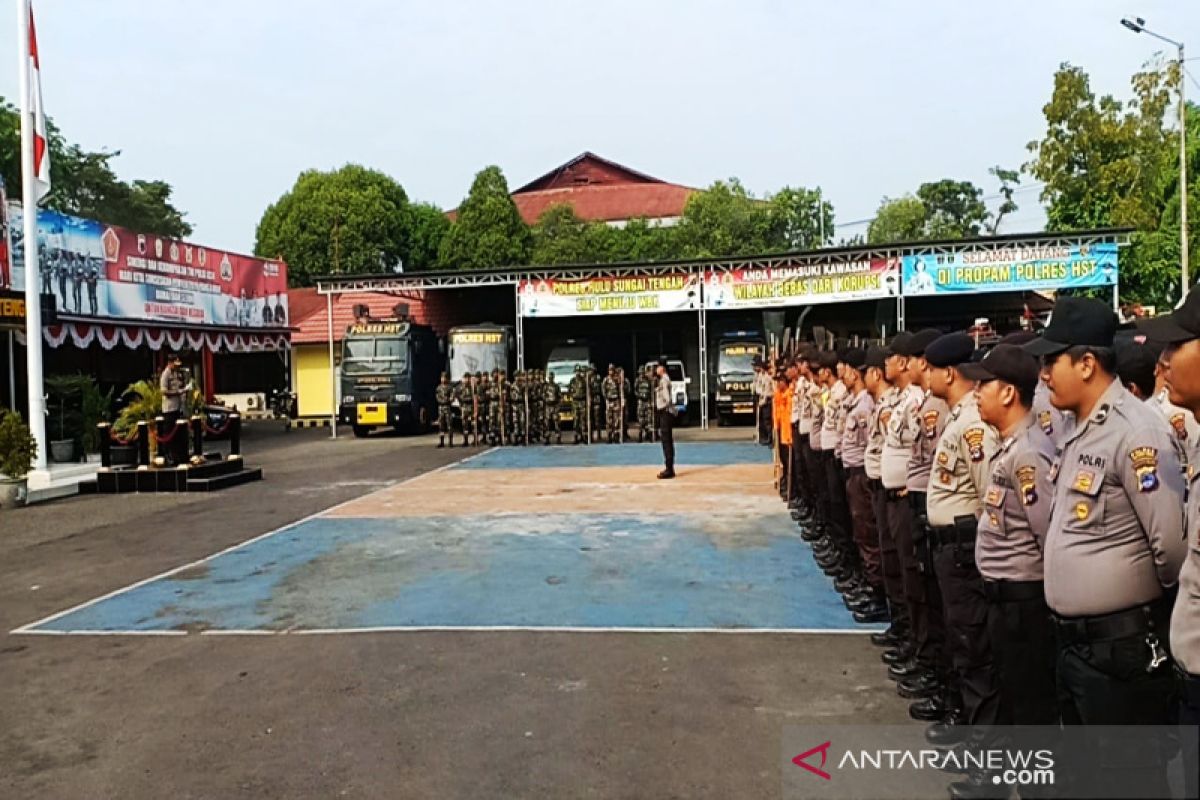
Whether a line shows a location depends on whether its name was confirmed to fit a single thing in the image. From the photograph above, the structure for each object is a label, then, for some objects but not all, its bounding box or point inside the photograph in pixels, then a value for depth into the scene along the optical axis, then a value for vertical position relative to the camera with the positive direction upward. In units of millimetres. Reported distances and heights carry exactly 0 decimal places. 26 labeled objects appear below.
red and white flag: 14852 +4043
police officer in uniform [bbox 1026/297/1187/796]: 2719 -533
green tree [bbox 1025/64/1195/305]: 24266 +5162
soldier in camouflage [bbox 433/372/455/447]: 21641 -302
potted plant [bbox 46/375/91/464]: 18609 -220
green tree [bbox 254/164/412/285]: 42875 +6969
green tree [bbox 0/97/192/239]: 38125 +8130
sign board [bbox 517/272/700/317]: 24578 +2144
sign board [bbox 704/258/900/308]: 23266 +2203
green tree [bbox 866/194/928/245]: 44938 +6900
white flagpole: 14719 +1864
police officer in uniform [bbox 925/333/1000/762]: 3906 -688
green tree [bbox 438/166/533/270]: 41969 +6492
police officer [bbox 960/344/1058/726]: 3404 -678
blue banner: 21906 +2252
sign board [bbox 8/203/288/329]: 18719 +2543
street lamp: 22016 +4114
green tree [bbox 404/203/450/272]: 45500 +6774
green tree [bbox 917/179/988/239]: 46812 +7992
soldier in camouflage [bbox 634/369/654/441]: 21547 -486
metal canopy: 22203 +2761
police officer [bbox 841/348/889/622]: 6395 -843
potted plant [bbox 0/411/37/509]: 13555 -799
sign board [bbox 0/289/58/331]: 16000 +1422
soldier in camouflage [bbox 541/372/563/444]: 22000 -475
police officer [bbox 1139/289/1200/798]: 2490 -413
